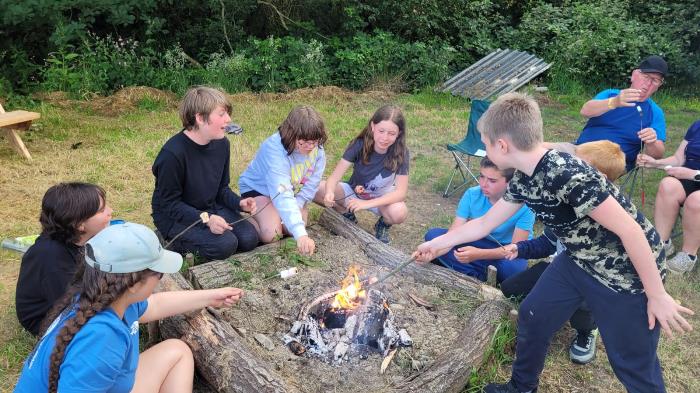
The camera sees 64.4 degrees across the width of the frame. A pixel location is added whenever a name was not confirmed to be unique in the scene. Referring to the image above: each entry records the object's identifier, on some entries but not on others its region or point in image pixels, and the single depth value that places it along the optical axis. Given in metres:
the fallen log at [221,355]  2.64
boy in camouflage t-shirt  2.28
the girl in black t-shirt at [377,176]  4.25
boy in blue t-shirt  3.58
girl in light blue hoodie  3.84
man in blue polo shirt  4.79
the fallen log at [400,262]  3.55
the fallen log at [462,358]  2.74
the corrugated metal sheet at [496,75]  6.76
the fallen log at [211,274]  3.54
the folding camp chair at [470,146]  5.41
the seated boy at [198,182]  3.68
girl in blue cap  1.93
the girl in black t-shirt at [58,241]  2.74
